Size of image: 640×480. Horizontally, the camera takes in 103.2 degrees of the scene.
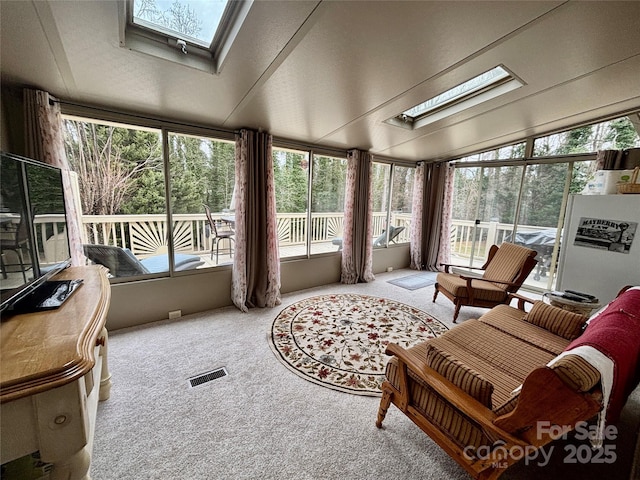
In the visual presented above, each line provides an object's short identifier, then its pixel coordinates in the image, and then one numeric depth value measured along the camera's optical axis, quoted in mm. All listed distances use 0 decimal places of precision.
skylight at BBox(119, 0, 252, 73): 1393
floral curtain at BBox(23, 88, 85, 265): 1898
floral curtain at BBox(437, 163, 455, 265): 4832
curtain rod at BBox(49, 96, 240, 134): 2137
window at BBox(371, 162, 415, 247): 4867
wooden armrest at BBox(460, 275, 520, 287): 2916
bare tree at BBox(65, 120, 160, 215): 3340
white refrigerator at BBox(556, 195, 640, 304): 2279
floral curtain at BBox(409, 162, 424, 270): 4965
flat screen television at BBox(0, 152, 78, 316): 958
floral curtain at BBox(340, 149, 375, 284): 3973
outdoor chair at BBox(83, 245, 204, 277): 2551
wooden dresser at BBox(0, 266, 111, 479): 651
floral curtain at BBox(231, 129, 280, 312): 2928
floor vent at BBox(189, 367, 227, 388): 1886
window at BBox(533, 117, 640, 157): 3168
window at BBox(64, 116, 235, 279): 2740
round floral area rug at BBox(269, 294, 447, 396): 2037
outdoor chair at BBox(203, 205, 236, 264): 3848
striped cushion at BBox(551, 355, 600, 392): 830
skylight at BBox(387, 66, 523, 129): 2273
